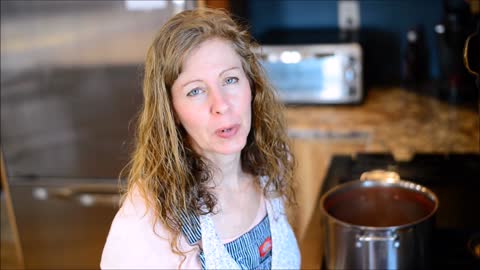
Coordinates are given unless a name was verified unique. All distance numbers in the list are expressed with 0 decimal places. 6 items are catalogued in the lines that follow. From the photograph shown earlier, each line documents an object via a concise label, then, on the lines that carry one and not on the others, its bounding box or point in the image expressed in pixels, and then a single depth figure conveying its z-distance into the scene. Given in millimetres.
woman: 1106
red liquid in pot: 1352
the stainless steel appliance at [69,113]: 2143
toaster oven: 2455
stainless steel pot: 1177
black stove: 1345
